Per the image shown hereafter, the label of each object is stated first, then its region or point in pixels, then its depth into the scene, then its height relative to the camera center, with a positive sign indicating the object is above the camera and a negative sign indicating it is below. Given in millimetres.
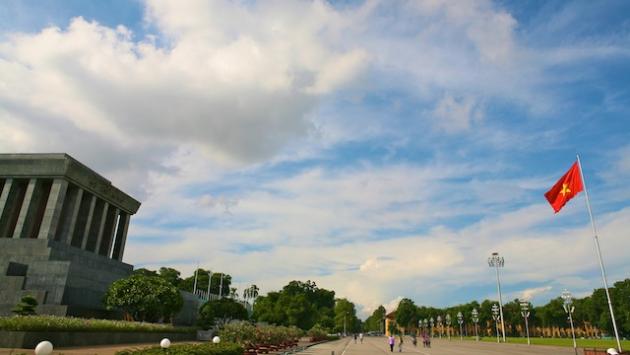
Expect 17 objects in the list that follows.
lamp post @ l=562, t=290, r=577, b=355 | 34672 +2762
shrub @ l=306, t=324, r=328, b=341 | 62434 -1788
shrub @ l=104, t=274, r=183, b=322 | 33750 +1471
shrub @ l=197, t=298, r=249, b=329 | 52709 +978
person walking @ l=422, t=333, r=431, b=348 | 52525 -1853
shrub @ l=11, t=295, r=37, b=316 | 25516 +321
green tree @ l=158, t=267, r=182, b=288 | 102756 +10255
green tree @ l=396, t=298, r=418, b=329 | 133000 +3433
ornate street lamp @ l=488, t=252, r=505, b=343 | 66625 +10331
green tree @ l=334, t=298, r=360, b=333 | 113375 +2407
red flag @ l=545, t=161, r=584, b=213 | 21172 +6974
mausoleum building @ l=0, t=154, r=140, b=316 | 33156 +8576
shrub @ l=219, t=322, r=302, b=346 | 22422 -794
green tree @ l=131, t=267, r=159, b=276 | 99162 +10275
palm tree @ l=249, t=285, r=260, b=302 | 135250 +8693
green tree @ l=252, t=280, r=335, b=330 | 76562 +1924
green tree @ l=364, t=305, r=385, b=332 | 175050 +1870
